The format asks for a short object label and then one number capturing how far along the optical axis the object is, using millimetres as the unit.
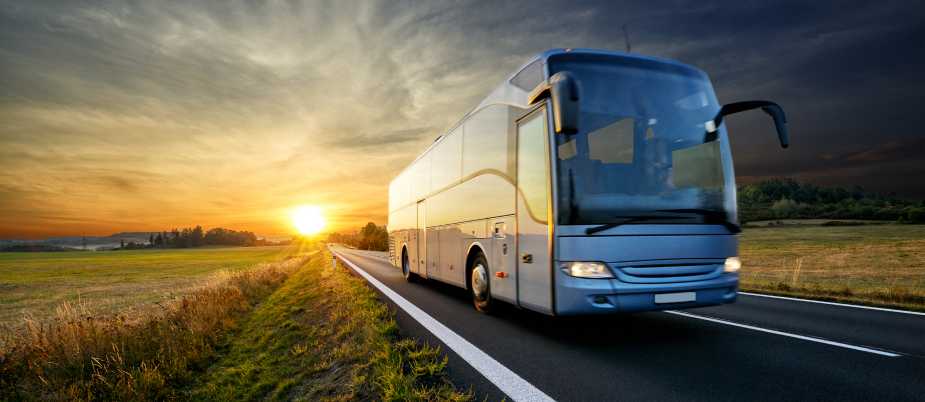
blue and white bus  4504
